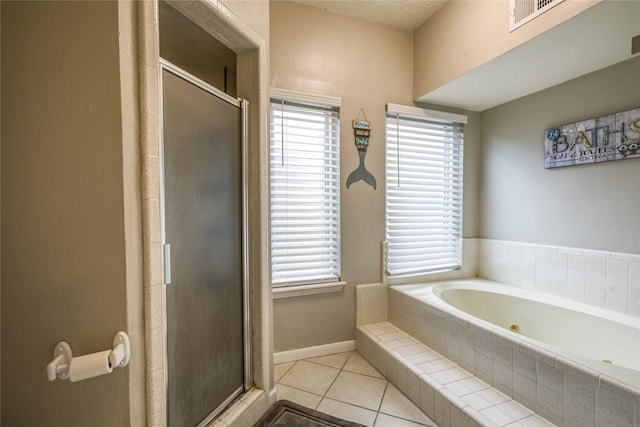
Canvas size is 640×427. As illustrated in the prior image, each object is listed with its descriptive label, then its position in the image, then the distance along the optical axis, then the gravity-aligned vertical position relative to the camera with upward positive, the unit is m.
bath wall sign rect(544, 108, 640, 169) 1.69 +0.45
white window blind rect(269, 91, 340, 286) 2.09 +0.14
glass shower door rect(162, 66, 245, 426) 1.08 -0.19
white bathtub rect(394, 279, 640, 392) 1.48 -0.77
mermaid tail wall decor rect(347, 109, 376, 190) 2.28 +0.52
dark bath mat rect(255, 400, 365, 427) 1.52 -1.20
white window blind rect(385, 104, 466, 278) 2.45 +0.15
